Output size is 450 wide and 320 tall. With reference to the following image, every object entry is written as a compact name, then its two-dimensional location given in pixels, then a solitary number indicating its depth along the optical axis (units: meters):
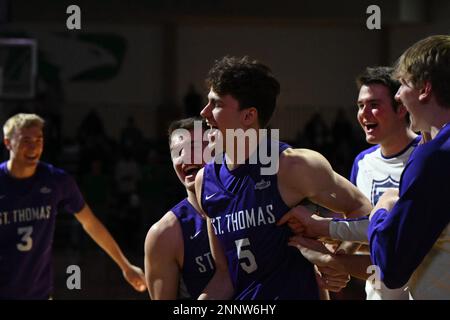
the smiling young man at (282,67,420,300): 10.31
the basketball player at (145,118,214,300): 8.16
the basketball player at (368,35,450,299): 5.61
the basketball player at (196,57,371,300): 7.25
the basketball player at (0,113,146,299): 12.20
